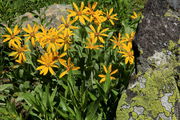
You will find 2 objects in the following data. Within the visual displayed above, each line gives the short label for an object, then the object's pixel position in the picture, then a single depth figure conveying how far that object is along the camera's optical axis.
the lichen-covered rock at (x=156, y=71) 1.63
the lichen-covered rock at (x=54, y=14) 3.99
